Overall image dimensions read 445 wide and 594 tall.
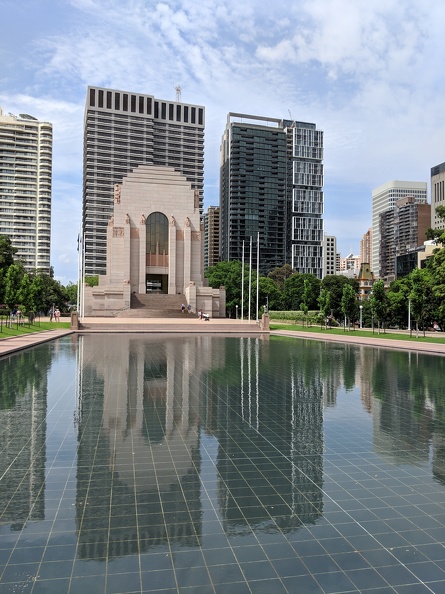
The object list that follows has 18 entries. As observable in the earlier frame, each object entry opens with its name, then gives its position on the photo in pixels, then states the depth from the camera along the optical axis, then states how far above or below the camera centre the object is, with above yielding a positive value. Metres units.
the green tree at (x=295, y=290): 89.06 +2.41
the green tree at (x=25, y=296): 40.92 +0.30
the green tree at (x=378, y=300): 42.78 +0.36
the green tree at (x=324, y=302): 51.35 +0.16
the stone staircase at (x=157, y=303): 57.75 -0.22
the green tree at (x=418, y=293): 41.55 +0.97
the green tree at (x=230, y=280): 75.31 +3.44
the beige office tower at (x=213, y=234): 169.00 +23.21
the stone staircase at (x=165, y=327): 42.00 -2.29
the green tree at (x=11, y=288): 39.06 +0.87
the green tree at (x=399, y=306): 51.88 -0.16
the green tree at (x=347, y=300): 48.03 +0.36
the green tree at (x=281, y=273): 118.38 +7.16
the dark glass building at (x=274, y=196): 152.50 +33.32
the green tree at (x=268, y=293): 80.46 +1.59
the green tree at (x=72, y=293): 110.38 +1.58
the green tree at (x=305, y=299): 55.04 +0.49
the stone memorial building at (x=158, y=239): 67.56 +8.73
